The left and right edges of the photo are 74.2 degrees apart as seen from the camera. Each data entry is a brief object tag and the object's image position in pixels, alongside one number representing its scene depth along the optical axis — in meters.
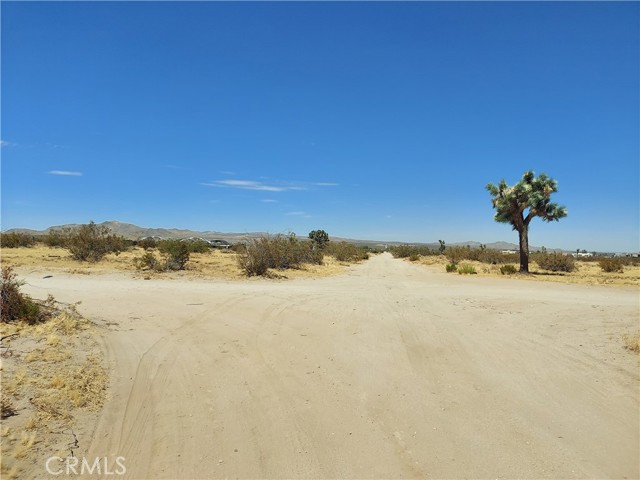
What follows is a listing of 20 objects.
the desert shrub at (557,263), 36.44
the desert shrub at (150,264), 22.14
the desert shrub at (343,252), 49.46
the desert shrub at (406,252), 77.19
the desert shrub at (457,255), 50.52
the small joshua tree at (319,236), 69.82
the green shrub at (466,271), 28.81
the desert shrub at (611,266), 37.78
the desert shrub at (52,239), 37.66
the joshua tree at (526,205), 28.39
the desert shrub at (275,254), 22.47
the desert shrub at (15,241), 39.31
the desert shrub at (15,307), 8.35
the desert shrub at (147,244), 49.38
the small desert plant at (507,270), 29.38
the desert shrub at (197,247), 41.43
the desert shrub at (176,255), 22.59
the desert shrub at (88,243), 26.88
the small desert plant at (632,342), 8.24
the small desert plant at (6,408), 4.73
